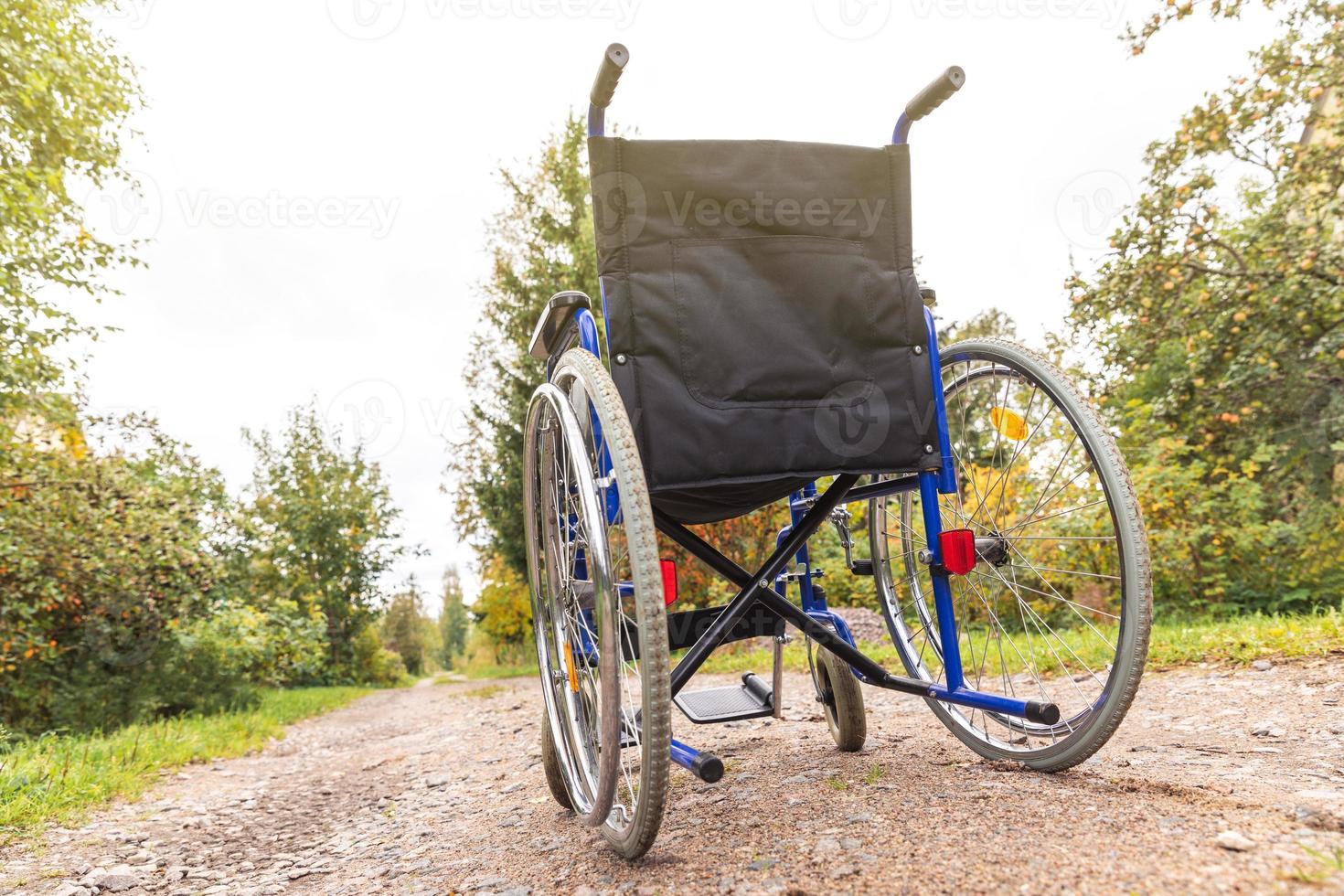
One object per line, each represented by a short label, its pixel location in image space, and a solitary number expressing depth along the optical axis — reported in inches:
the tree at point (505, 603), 601.9
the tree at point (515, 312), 522.0
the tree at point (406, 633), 1256.2
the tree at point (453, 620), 2348.7
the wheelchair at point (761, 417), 65.9
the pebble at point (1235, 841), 47.1
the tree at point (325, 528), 747.4
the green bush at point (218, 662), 297.0
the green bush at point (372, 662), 765.3
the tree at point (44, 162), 231.5
